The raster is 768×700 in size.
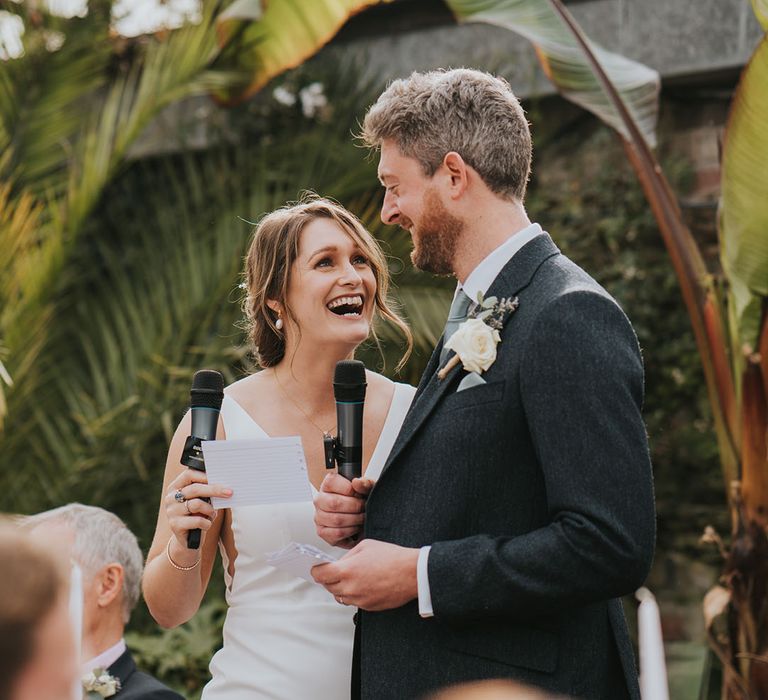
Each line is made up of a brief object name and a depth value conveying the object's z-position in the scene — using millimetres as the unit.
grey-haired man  3285
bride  2945
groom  2096
